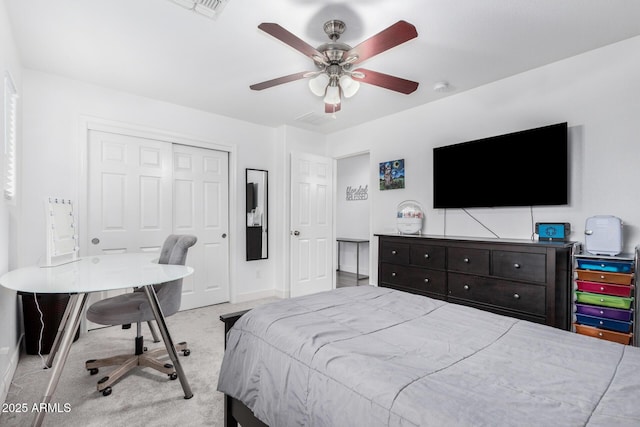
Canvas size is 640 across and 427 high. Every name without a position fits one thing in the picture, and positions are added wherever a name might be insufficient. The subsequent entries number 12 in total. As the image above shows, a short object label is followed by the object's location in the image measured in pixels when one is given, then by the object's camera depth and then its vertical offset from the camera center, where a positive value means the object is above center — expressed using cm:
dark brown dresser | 232 -51
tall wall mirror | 439 -3
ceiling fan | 169 +94
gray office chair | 212 -69
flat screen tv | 266 +40
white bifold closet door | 333 +12
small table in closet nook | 583 -54
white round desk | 160 -37
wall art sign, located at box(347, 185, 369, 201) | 639 +41
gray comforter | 83 -50
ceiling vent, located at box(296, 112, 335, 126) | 409 +126
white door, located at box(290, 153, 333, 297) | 456 -17
